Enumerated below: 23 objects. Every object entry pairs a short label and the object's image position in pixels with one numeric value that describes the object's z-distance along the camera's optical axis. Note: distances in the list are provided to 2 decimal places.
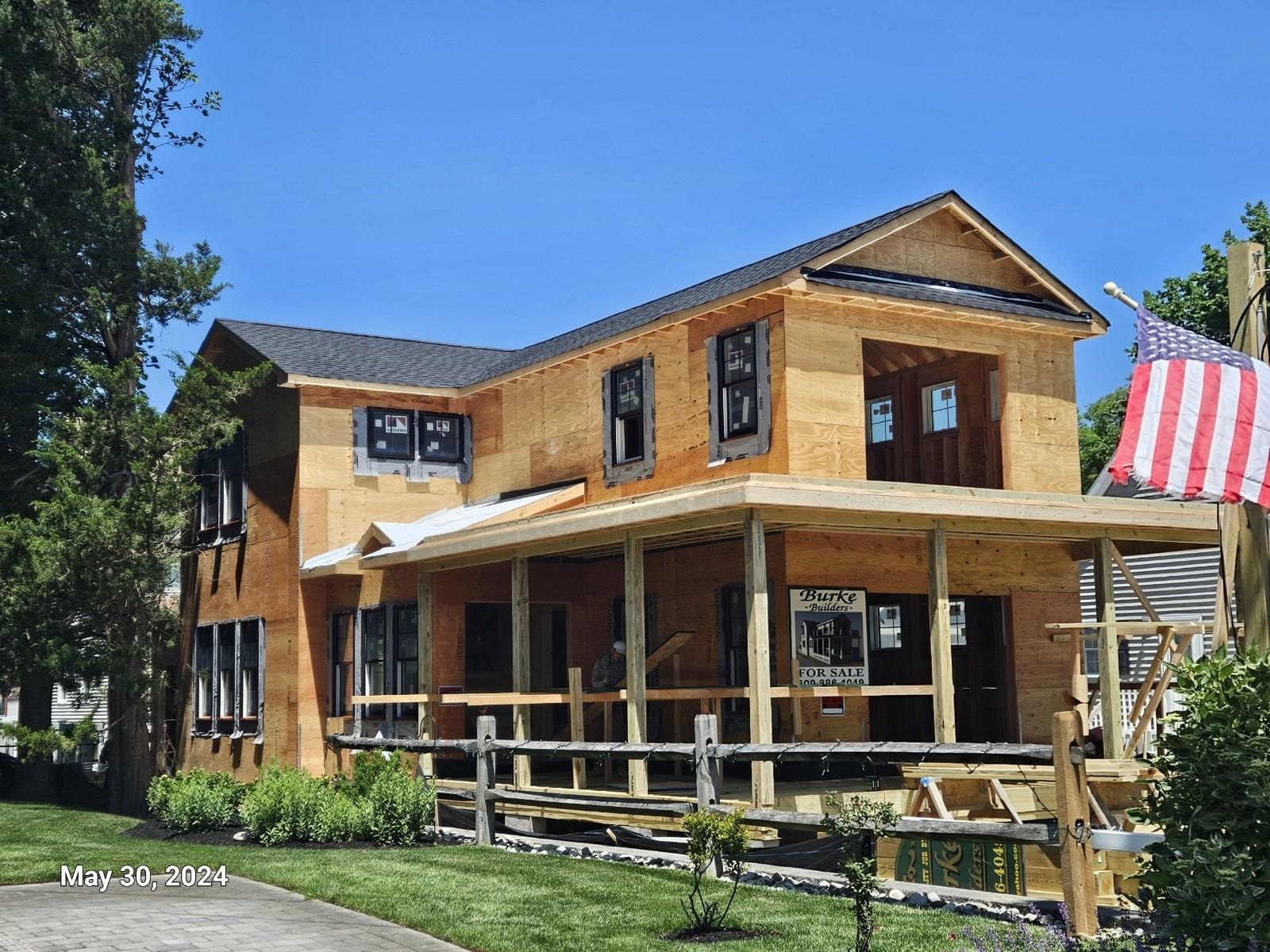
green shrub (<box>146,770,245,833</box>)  18.06
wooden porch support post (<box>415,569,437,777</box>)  21.38
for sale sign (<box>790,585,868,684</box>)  18.78
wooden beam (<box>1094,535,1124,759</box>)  17.27
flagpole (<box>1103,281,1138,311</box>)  9.62
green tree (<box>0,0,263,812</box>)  24.36
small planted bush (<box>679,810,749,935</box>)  10.82
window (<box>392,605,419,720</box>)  23.09
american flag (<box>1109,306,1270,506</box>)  9.08
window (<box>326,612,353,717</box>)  24.36
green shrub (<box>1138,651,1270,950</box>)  7.82
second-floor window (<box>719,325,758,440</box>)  19.14
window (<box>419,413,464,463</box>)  25.98
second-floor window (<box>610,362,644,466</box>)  21.47
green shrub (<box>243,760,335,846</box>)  16.53
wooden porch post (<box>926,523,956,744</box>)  16.62
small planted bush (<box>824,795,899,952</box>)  8.97
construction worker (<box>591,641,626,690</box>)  21.14
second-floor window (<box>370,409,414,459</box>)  25.48
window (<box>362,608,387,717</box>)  23.73
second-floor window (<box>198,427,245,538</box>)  27.02
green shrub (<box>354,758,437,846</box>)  16.22
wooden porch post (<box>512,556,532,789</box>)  19.47
